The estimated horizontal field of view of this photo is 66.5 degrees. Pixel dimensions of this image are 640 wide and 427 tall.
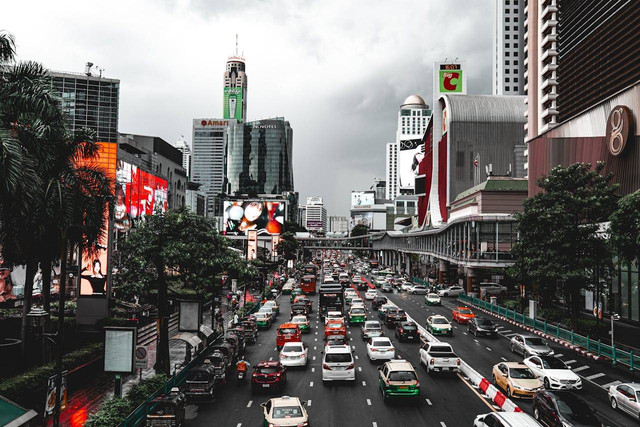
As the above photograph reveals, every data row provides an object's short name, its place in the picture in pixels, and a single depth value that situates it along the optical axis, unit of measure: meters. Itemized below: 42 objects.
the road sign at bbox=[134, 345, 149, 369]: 19.67
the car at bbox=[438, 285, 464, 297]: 68.25
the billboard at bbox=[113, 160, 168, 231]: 67.38
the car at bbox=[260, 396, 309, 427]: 15.48
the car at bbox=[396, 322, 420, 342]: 33.69
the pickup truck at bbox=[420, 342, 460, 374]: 23.61
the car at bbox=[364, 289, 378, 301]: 60.22
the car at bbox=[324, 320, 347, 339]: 32.15
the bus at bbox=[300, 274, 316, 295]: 68.38
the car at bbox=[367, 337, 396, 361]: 26.47
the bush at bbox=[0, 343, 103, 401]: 18.56
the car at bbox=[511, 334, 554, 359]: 27.20
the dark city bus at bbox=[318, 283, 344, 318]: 44.41
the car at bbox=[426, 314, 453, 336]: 35.97
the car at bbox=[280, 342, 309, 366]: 25.73
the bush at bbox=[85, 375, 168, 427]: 15.29
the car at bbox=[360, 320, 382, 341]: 33.00
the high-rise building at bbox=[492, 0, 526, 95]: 162.38
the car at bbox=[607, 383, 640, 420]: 17.91
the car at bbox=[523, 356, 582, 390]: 20.73
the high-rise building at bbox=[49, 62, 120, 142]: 79.50
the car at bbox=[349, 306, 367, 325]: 41.03
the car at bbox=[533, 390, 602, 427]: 15.12
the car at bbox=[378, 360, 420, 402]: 19.28
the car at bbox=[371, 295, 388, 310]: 52.41
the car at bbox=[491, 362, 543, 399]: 19.67
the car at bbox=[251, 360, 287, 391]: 21.31
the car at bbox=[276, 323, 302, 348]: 31.80
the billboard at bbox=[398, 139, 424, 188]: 192.60
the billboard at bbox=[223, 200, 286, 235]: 129.75
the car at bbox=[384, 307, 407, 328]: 39.66
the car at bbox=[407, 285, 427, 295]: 70.53
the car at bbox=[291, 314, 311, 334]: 38.13
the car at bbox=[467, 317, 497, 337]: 35.78
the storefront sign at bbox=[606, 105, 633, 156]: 37.66
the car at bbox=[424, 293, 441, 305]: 56.25
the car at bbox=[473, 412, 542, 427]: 13.57
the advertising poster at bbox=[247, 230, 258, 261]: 67.12
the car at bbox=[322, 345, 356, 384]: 22.39
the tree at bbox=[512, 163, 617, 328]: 33.16
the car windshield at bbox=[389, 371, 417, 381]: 19.55
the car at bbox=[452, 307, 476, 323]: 42.41
